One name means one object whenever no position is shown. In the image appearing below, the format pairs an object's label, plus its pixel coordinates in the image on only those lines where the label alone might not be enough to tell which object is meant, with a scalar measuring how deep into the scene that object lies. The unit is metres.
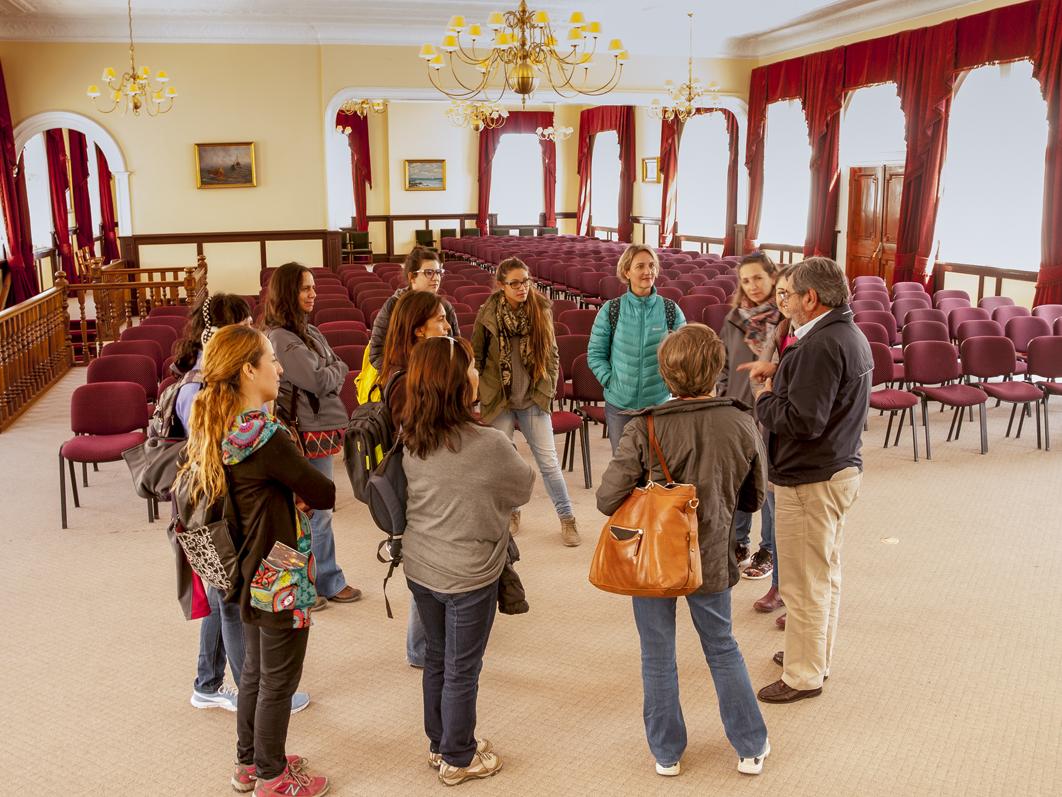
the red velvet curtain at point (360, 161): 23.77
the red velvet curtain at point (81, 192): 19.75
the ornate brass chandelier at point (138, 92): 12.22
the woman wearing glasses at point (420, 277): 4.69
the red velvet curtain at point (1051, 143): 10.44
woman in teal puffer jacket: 4.89
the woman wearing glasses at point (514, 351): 4.89
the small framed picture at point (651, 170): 22.35
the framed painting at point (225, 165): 15.38
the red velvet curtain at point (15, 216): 14.43
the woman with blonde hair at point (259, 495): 2.57
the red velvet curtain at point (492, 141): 25.06
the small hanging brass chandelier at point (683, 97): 14.81
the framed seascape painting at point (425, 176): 24.58
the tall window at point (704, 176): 19.92
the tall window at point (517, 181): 26.09
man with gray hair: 3.20
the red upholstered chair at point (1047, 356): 7.51
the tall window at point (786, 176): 16.62
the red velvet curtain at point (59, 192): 18.06
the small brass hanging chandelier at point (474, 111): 16.84
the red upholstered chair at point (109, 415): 5.80
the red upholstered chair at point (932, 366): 7.27
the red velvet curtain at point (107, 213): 21.89
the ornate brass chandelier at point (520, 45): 8.74
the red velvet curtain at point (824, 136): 14.72
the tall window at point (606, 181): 25.09
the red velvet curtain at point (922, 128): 12.16
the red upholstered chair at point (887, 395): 6.90
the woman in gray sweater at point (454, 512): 2.65
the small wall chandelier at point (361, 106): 18.80
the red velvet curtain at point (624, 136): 23.17
